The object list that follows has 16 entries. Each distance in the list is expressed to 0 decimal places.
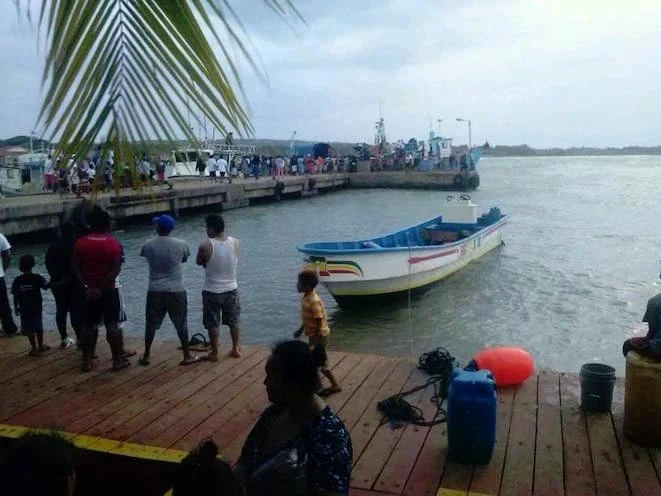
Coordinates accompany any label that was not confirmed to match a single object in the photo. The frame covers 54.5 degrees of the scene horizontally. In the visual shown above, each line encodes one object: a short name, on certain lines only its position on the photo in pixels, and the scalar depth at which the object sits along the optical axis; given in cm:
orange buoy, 504
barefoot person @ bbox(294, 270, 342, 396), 513
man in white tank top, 562
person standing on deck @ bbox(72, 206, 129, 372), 514
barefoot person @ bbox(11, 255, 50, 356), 588
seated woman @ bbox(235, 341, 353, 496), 205
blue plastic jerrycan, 374
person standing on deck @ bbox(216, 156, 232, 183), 3027
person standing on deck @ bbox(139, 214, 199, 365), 546
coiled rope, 449
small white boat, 1141
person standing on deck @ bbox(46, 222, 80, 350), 575
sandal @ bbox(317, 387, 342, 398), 503
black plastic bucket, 448
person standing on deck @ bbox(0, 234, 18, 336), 644
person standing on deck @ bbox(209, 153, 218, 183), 2989
